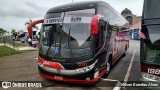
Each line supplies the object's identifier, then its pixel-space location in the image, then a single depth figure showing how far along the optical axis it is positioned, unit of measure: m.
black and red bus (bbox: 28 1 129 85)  4.03
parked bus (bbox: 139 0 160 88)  3.53
